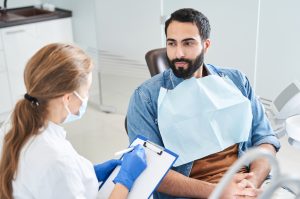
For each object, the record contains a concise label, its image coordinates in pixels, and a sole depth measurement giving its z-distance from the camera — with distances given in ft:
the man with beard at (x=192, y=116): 5.14
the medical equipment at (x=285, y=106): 5.85
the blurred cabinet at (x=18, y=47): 10.52
